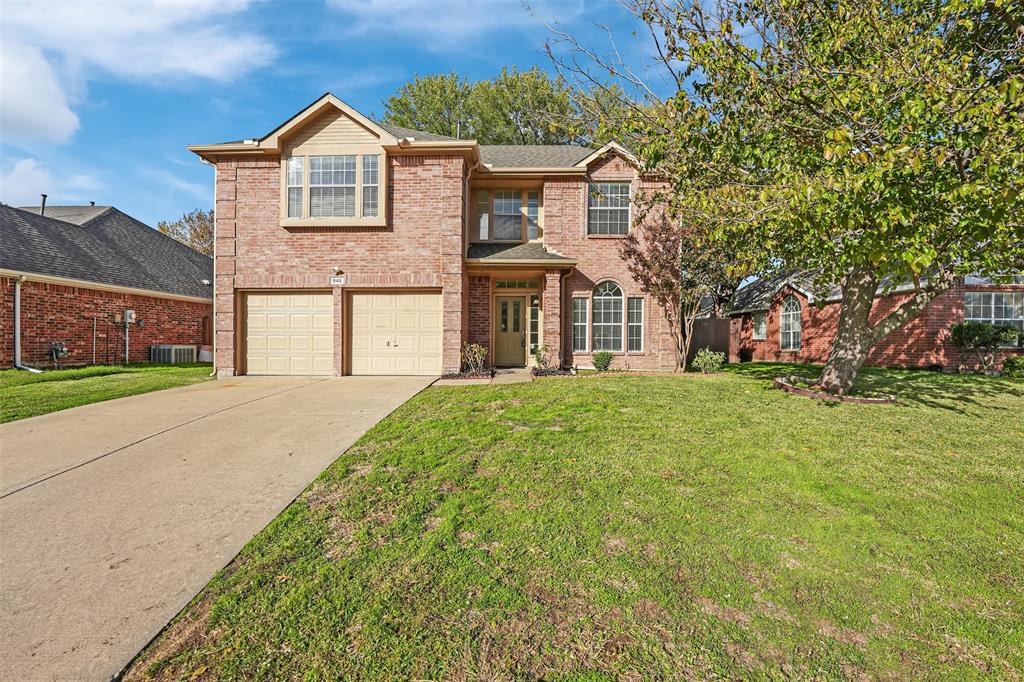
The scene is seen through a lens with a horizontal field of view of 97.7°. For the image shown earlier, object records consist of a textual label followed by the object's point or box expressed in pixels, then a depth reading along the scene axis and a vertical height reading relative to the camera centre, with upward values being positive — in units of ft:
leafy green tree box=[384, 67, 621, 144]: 86.89 +46.08
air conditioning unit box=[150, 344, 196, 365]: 56.18 -2.76
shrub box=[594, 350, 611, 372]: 41.98 -2.39
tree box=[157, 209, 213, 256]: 117.39 +27.41
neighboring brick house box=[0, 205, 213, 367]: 43.50 +5.21
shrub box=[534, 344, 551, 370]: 40.57 -1.99
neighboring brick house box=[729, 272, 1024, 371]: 46.91 +1.97
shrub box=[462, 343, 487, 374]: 37.45 -1.93
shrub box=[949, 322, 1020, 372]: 44.45 -0.04
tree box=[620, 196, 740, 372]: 41.29 +6.51
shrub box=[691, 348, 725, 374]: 41.24 -2.32
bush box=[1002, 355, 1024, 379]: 40.19 -2.68
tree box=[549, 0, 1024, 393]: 17.13 +9.49
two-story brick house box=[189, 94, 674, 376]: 37.68 +6.97
